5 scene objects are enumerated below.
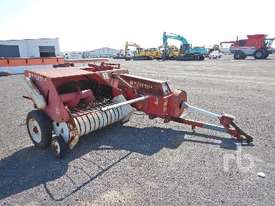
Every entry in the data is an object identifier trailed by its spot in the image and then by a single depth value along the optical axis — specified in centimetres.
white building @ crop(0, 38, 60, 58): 2485
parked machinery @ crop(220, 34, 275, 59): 2429
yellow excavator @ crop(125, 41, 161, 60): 2917
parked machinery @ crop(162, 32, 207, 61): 2563
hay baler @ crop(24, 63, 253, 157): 315
